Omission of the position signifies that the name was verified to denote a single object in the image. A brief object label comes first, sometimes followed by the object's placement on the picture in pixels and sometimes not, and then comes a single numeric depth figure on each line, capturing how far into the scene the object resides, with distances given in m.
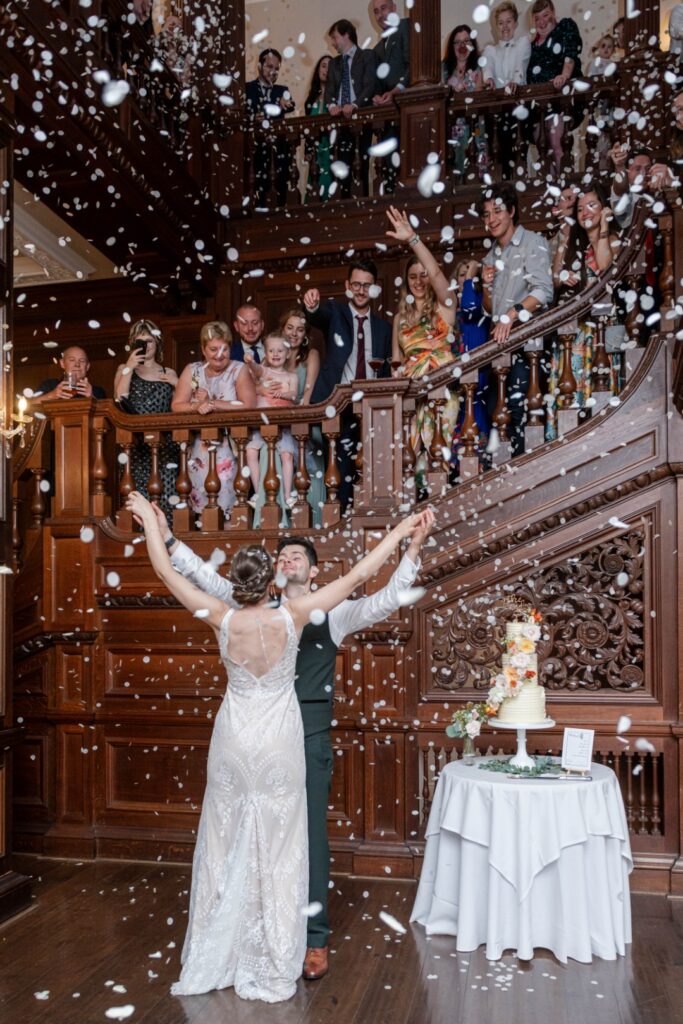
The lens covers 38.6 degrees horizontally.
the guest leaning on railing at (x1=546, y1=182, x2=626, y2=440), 4.99
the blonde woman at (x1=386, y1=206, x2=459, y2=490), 5.42
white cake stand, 4.16
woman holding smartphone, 5.59
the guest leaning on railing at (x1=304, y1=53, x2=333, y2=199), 7.55
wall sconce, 4.35
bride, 3.46
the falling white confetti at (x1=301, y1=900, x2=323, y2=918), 3.64
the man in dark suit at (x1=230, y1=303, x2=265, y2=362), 6.03
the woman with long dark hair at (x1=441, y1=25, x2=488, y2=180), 7.27
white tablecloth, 3.81
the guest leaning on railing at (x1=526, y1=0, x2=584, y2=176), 7.14
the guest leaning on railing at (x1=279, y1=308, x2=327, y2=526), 5.42
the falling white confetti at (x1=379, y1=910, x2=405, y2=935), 4.20
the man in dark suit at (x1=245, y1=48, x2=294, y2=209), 7.65
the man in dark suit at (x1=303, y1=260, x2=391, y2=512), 5.67
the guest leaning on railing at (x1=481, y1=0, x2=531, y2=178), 7.68
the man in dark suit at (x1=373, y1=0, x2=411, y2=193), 7.69
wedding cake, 4.21
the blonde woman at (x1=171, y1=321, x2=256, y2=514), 5.45
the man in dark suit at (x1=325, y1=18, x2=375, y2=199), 7.49
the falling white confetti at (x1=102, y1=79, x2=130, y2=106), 5.50
